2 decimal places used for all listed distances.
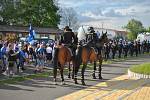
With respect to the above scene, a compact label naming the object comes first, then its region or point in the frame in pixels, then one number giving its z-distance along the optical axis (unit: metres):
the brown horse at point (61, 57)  15.86
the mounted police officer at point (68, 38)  16.09
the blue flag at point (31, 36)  28.59
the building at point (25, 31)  56.46
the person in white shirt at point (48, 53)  27.41
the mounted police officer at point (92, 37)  16.90
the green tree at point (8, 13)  78.56
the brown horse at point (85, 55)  16.23
